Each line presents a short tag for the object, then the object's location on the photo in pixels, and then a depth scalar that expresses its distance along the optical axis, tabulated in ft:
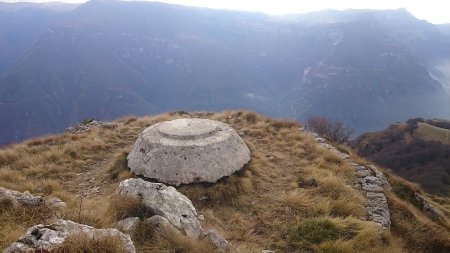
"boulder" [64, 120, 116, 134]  55.53
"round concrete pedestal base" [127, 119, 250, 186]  34.78
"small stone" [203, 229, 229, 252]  20.76
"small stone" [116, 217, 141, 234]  19.18
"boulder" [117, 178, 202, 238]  21.33
